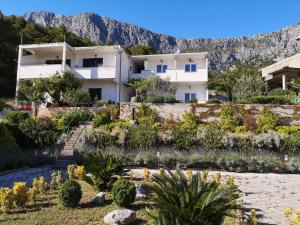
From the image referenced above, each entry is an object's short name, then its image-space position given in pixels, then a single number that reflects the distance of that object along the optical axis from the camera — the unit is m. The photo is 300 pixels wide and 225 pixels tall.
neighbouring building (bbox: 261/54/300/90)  24.31
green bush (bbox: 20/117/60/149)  14.15
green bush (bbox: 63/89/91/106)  18.49
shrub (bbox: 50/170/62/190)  7.34
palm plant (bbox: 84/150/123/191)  6.95
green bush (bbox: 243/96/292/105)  16.94
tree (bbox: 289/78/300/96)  21.59
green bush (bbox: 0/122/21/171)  10.11
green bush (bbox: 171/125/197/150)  13.36
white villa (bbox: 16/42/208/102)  22.01
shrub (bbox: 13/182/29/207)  5.89
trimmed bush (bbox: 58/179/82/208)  5.76
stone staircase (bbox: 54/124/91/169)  11.93
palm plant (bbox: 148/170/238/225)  3.76
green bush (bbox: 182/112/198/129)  15.72
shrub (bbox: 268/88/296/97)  20.45
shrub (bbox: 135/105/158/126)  16.15
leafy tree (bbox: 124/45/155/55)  31.83
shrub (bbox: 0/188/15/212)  5.64
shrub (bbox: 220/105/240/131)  15.41
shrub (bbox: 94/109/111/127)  15.98
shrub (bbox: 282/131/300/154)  12.99
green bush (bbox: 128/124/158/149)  13.52
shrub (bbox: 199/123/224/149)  13.13
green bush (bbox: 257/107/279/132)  15.14
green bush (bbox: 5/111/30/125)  15.34
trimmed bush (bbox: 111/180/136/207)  5.70
